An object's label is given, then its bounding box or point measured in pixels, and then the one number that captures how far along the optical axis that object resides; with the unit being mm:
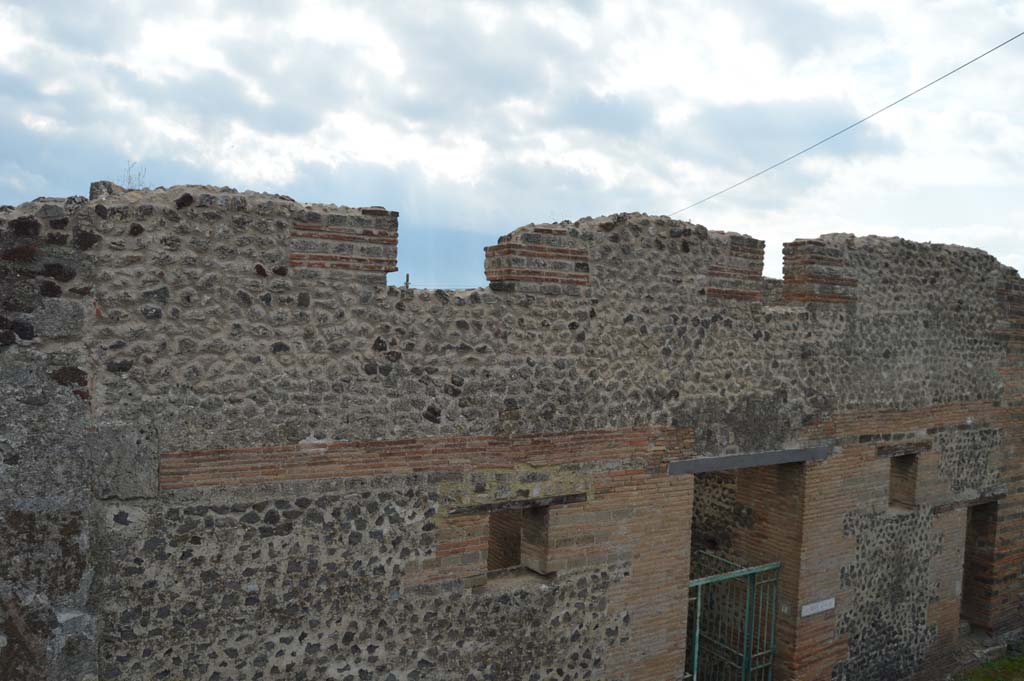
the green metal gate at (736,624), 7746
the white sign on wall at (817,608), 7680
